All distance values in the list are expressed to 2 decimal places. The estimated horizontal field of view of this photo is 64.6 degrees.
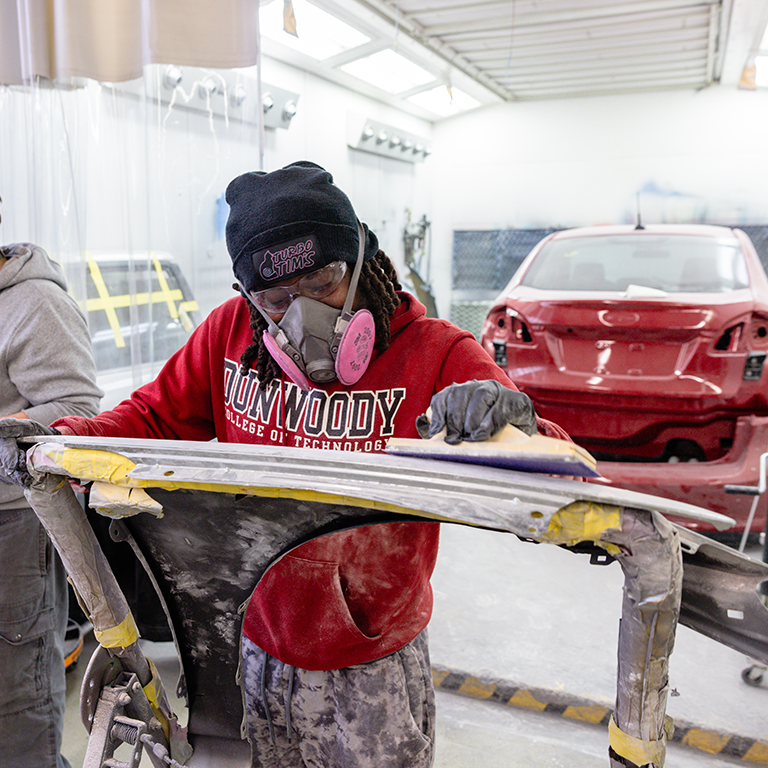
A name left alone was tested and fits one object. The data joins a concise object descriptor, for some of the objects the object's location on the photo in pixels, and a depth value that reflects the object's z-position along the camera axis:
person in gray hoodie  1.55
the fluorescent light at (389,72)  5.38
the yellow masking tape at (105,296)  2.68
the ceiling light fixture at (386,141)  6.16
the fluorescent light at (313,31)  4.07
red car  2.78
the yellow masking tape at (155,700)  1.01
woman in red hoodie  1.09
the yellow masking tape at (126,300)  2.69
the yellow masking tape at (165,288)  2.74
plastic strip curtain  2.41
